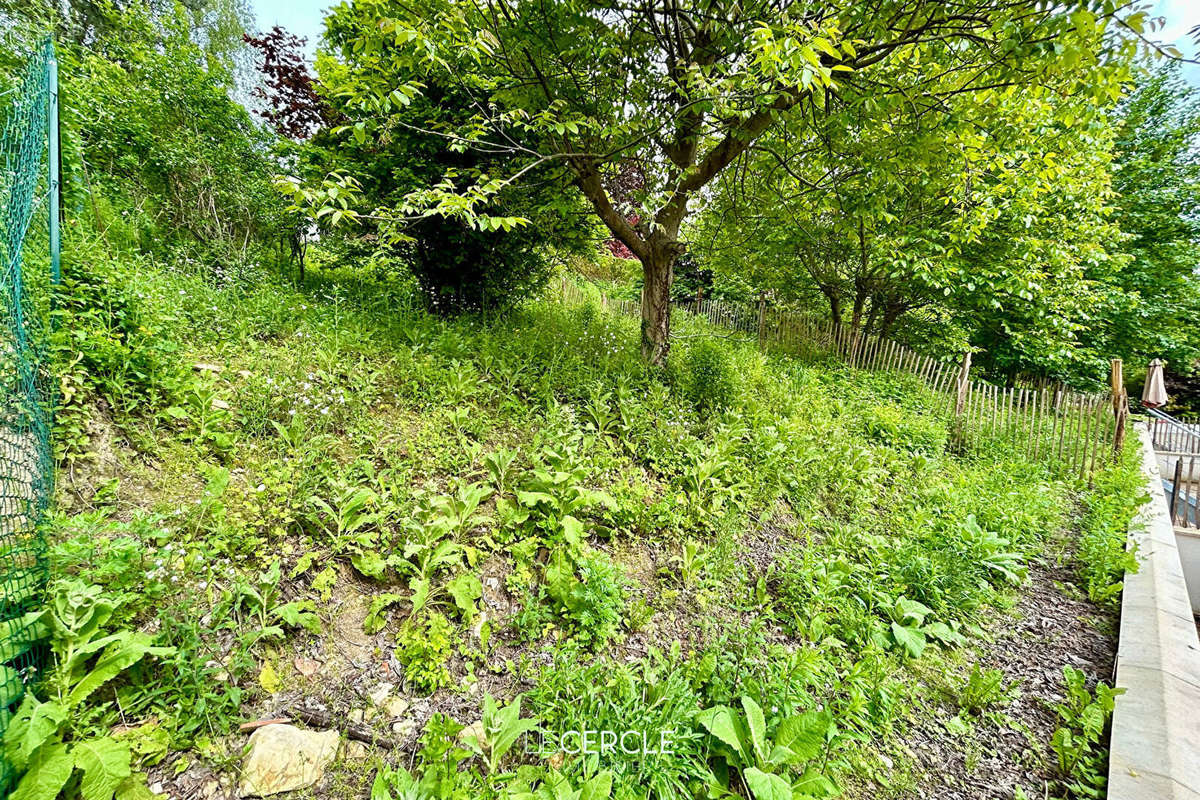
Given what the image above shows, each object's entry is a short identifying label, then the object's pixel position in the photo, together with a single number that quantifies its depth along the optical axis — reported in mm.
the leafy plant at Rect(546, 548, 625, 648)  2377
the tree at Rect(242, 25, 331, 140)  6766
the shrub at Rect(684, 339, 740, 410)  5016
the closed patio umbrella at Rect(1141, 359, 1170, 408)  8867
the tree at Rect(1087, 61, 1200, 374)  12492
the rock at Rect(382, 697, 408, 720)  1923
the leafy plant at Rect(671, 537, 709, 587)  2957
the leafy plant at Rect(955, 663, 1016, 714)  2479
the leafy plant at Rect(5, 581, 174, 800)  1354
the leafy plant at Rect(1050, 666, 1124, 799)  2135
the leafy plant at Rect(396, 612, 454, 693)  2035
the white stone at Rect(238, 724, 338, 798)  1588
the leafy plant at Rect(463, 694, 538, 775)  1751
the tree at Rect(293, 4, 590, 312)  4816
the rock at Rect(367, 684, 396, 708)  1953
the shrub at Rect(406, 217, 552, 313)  5531
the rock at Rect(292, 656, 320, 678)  1979
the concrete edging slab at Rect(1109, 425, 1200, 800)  2086
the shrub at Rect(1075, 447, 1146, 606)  3699
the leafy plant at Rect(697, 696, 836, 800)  1817
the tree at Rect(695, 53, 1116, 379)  4320
